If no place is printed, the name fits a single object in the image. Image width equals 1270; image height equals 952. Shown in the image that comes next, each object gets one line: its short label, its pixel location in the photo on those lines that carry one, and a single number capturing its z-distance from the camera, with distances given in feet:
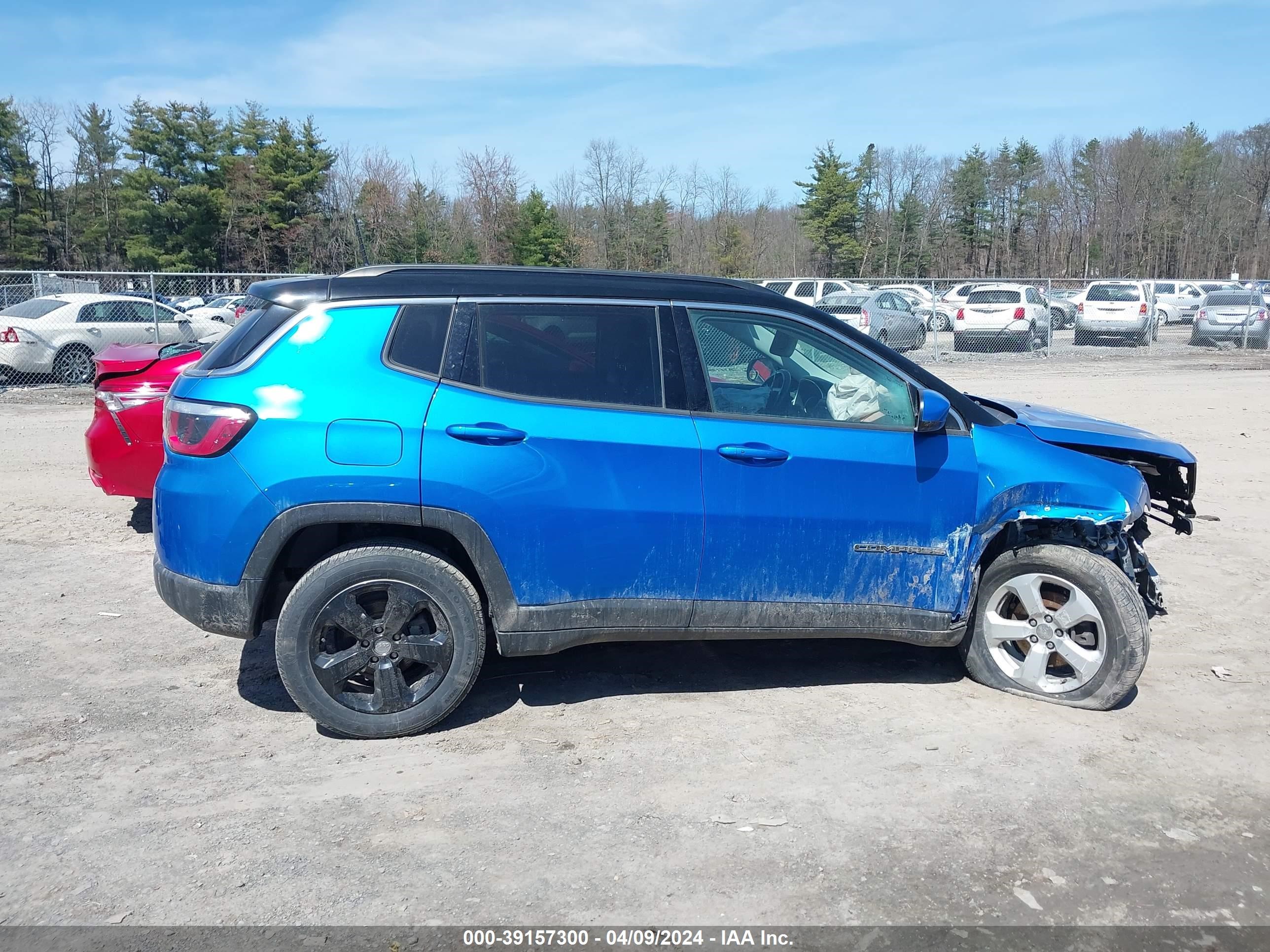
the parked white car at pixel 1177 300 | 123.24
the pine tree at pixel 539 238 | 143.95
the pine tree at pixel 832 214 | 205.36
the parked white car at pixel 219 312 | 90.74
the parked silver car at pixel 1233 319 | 83.51
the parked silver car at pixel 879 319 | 75.25
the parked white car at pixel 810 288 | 91.91
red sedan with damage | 22.43
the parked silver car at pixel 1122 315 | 82.69
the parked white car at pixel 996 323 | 76.48
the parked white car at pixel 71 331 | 54.29
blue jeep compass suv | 13.58
